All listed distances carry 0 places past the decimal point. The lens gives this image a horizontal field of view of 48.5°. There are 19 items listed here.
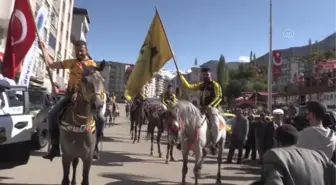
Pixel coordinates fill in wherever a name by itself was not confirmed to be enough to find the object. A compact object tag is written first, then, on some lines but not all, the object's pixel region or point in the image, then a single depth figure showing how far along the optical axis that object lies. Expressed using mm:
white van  7500
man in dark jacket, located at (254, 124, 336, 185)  2996
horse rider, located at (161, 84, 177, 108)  13957
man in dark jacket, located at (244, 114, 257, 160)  16422
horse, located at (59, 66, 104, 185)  6625
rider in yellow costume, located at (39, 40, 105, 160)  7219
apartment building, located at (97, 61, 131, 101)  147875
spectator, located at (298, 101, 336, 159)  4992
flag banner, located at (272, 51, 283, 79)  29906
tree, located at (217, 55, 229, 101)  137275
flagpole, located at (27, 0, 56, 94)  7536
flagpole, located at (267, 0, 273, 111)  27869
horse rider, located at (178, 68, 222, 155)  9781
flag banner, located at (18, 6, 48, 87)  12940
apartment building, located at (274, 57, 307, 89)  118062
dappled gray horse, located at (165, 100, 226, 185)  8586
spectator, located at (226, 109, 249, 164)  15250
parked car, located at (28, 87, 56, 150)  10852
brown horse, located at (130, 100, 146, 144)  18869
